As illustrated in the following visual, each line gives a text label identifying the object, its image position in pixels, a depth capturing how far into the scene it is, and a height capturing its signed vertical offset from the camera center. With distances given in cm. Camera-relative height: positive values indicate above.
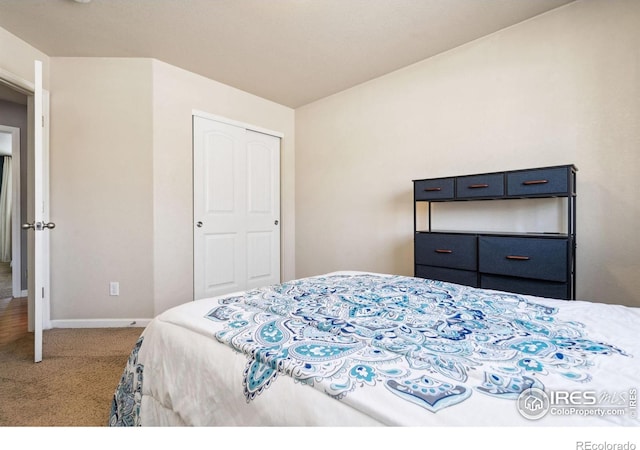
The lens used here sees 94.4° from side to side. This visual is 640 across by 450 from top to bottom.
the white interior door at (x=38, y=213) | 202 +8
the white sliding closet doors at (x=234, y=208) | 316 +20
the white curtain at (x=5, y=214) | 600 +20
